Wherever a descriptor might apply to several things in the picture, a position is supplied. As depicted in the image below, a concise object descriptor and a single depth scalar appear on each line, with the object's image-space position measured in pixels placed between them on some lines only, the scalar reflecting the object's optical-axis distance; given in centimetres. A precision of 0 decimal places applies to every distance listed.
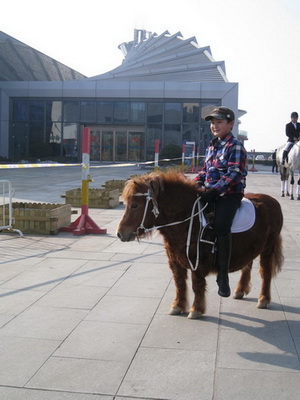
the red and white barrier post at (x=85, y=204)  1030
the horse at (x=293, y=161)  1655
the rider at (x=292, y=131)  1678
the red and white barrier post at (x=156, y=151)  1728
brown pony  490
